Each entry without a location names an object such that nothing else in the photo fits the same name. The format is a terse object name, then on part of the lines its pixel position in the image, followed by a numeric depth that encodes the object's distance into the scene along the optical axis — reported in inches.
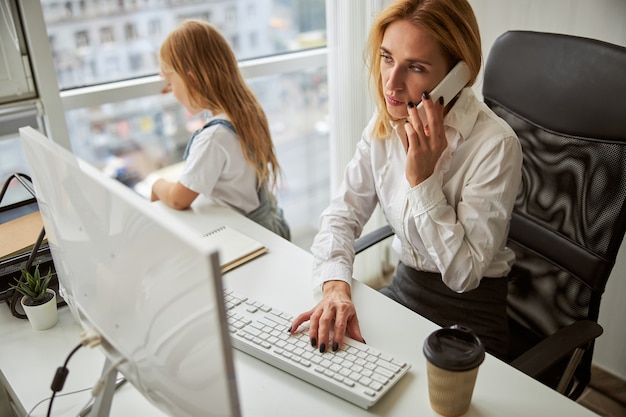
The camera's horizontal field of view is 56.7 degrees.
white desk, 35.9
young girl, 62.0
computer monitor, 22.7
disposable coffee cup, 32.4
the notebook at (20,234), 50.4
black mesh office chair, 44.6
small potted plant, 45.3
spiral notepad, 51.6
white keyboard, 36.3
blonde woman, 45.8
